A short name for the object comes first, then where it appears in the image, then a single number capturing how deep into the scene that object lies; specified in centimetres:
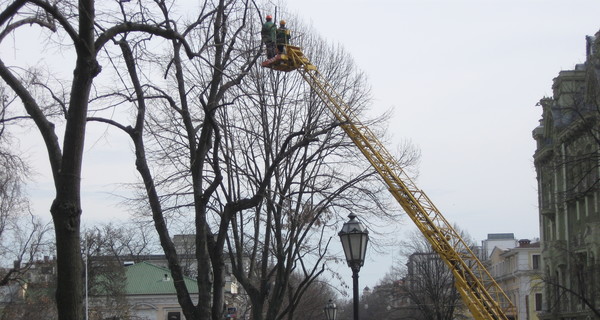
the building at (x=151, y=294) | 7069
